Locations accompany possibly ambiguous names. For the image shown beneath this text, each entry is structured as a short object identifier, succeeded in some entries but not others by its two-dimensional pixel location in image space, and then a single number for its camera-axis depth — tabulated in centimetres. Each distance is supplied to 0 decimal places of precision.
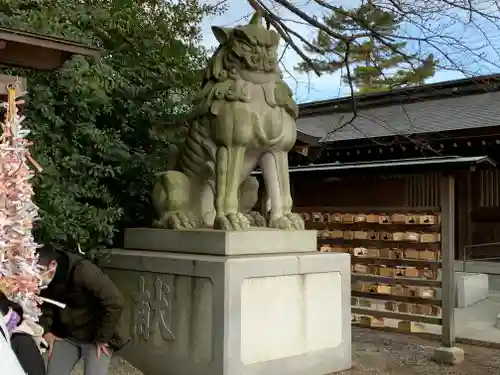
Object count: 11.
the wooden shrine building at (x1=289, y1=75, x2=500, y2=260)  1114
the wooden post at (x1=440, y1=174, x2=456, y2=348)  679
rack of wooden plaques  718
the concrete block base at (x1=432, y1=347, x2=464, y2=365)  646
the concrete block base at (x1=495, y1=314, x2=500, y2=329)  891
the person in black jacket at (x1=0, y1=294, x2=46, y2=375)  299
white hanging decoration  285
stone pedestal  458
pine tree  709
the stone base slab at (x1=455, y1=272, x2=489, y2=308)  1121
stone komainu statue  509
